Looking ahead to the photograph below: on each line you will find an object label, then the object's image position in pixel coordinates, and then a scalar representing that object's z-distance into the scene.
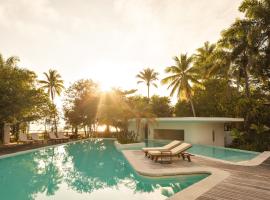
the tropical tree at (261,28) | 13.41
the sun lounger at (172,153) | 10.01
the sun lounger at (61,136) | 20.76
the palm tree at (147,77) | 35.19
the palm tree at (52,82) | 31.38
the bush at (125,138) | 18.66
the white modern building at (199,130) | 18.54
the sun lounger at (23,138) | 18.10
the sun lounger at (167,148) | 11.36
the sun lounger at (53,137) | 20.33
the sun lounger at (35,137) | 19.21
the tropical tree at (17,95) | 15.14
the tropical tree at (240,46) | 14.49
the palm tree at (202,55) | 25.93
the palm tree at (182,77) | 24.17
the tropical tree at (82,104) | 26.96
